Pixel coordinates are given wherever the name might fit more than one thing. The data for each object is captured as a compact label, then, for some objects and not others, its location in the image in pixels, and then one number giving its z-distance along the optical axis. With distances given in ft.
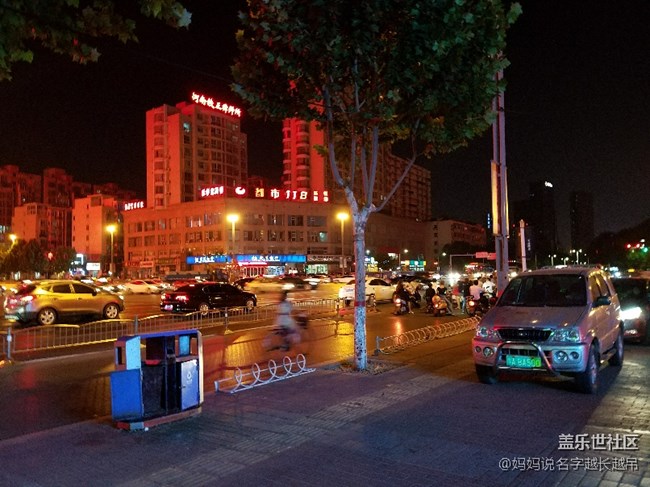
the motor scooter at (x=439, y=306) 72.74
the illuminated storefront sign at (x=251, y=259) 300.20
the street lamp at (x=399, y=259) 400.92
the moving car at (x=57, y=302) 64.54
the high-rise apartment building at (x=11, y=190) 556.92
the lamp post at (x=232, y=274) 179.09
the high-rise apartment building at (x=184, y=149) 348.79
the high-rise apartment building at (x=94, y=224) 399.65
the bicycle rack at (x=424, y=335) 42.39
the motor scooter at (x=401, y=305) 77.20
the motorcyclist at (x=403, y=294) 77.56
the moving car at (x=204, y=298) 80.02
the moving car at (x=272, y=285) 132.98
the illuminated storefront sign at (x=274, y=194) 311.27
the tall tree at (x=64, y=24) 15.83
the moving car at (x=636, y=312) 43.70
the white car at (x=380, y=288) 101.50
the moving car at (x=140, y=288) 163.89
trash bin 21.75
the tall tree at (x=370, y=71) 27.89
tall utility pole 53.31
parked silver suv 26.35
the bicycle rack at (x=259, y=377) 28.86
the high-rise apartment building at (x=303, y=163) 361.71
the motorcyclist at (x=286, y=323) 40.27
